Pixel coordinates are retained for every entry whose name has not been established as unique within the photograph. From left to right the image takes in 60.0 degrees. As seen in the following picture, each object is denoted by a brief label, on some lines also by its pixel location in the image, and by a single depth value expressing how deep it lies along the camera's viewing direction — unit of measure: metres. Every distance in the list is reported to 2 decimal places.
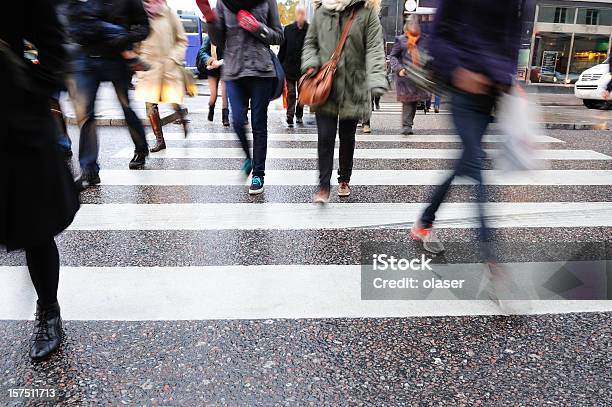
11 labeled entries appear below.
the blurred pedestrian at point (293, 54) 9.28
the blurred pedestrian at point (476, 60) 2.76
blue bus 30.75
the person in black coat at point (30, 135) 2.08
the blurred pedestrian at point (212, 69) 9.73
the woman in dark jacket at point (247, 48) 4.67
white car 15.23
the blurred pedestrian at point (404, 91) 8.96
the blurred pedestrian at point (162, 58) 6.40
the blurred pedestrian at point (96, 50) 4.77
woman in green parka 4.29
